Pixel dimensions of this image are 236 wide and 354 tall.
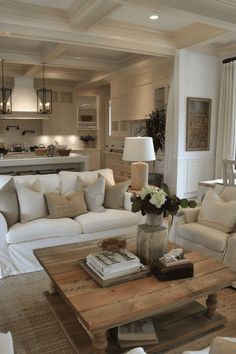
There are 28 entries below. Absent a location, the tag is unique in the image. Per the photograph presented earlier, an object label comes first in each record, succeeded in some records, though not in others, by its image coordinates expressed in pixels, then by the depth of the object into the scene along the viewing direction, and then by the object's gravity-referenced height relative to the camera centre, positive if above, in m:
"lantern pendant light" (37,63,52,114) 7.41 +0.87
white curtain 5.68 +0.52
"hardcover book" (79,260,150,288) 2.04 -0.90
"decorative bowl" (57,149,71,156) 6.34 -0.23
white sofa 3.19 -0.96
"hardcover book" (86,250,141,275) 2.10 -0.82
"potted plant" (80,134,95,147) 10.15 +0.09
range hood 7.91 +1.11
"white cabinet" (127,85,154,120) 6.53 +0.85
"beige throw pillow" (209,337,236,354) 0.88 -0.58
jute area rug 2.17 -1.40
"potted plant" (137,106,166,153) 6.18 +0.29
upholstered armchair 2.96 -0.88
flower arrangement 2.29 -0.45
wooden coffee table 1.76 -0.94
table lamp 4.15 -0.18
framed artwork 5.80 +0.36
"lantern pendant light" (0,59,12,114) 7.27 +0.86
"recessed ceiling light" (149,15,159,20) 4.51 +1.79
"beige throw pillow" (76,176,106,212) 3.85 -0.66
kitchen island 5.69 -0.44
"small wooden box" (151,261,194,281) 2.12 -0.88
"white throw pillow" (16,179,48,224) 3.45 -0.70
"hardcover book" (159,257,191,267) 2.15 -0.82
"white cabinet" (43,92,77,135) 9.70 +0.72
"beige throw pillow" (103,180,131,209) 4.02 -0.69
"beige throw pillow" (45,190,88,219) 3.55 -0.74
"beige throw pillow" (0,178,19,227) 3.33 -0.69
